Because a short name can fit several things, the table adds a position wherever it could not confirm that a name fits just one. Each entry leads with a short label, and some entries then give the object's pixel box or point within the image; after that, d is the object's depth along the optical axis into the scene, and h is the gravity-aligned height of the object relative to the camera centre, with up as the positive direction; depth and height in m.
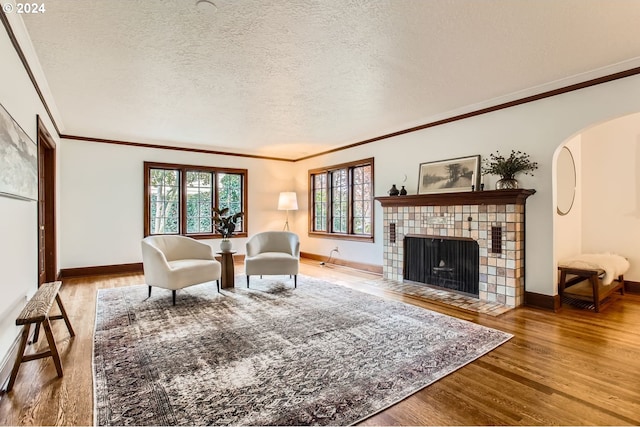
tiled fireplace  3.79 -0.16
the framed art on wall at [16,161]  2.14 +0.41
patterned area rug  1.83 -1.05
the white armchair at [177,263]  3.85 -0.59
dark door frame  4.75 +0.08
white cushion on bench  3.61 -0.56
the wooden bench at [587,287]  3.60 -0.86
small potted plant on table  4.95 -0.13
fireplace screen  4.25 -0.66
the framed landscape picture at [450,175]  4.31 +0.54
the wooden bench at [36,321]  2.03 -0.64
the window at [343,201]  6.09 +0.28
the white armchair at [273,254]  4.65 -0.58
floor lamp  7.16 +0.30
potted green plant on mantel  3.79 +0.53
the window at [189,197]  6.29 +0.38
